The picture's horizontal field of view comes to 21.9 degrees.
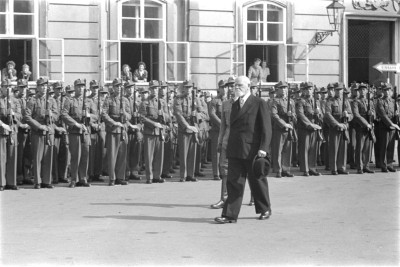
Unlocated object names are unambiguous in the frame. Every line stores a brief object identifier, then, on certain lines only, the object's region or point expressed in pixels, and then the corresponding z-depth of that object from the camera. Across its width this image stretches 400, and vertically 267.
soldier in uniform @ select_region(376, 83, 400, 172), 23.06
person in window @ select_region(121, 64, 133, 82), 25.92
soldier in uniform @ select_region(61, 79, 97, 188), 19.55
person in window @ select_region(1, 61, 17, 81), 24.00
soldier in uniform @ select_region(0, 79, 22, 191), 18.77
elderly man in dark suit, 13.89
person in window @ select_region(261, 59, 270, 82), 28.09
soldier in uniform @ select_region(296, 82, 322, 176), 22.06
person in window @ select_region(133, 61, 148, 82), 26.22
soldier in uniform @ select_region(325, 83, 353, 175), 22.41
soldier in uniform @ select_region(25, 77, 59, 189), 19.20
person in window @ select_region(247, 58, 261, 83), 27.84
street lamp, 28.33
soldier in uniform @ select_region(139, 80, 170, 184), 20.38
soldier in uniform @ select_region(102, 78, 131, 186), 20.00
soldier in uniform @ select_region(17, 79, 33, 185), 19.31
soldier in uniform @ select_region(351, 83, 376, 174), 22.72
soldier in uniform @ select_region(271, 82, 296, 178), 21.58
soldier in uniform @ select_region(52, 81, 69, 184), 19.81
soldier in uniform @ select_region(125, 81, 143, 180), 20.77
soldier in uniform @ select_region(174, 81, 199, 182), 20.92
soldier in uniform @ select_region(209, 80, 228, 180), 20.84
